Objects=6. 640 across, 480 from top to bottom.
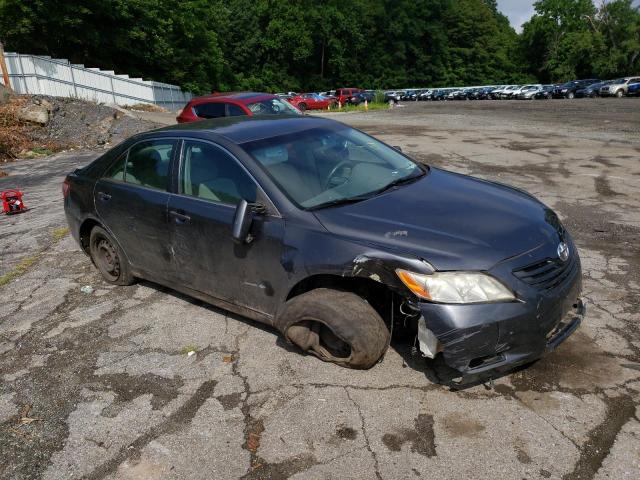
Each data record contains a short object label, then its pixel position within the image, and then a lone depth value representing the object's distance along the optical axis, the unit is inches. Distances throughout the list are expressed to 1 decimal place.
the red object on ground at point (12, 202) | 318.7
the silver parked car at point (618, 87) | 1430.9
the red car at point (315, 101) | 1501.0
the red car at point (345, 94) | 1736.0
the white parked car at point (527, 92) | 1727.4
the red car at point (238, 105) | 463.8
